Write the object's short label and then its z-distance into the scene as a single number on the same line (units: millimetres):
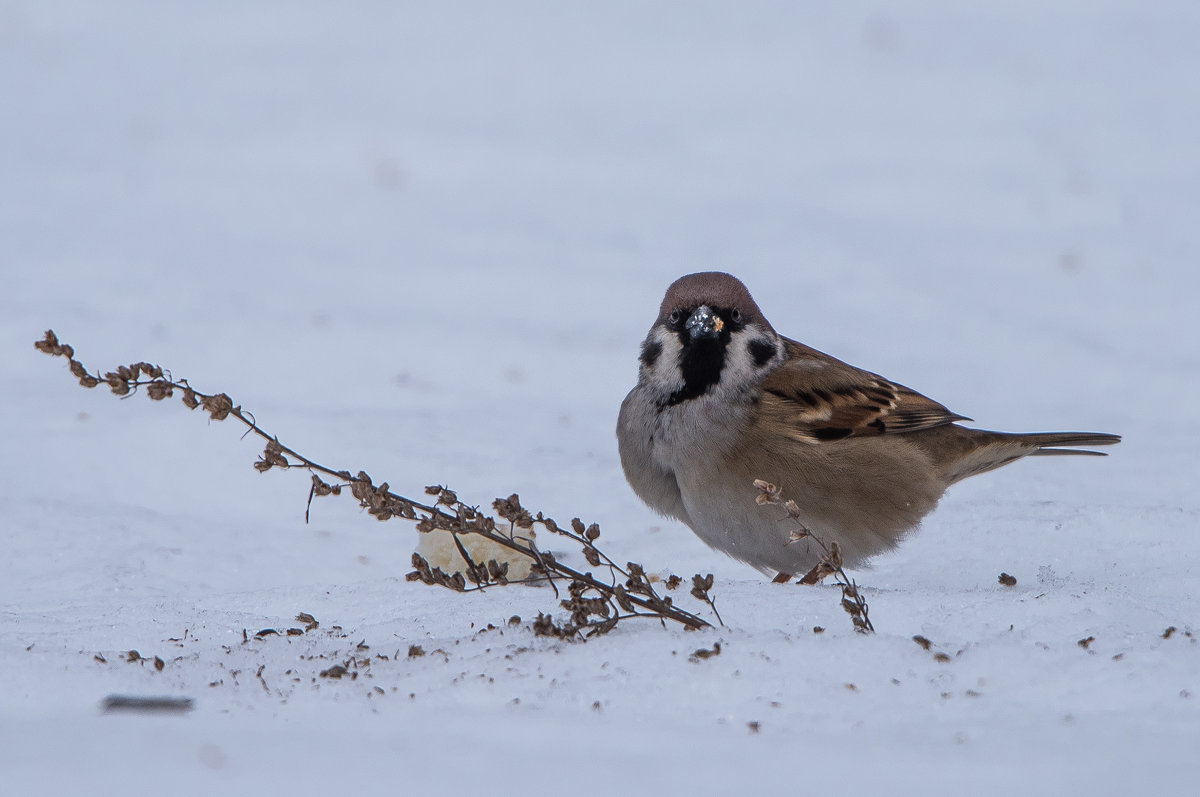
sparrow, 7711
